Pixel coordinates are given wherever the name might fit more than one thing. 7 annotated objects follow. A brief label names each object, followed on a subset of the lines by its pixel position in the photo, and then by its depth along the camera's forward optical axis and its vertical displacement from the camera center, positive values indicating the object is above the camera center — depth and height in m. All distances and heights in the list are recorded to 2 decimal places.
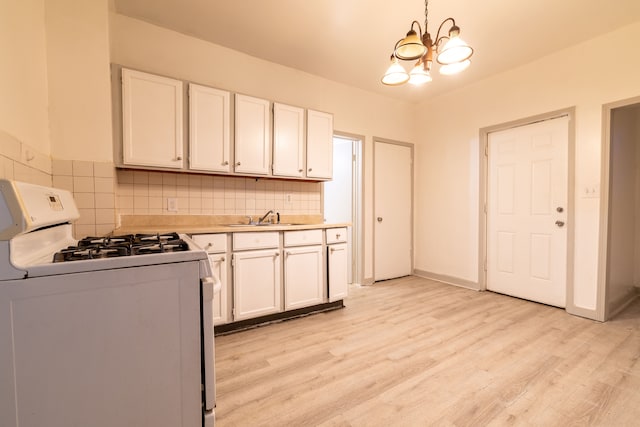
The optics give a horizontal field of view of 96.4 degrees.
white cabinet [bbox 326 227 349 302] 2.93 -0.58
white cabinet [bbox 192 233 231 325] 2.27 -0.48
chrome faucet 3.05 -0.10
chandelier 1.66 +0.93
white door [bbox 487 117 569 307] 3.00 -0.05
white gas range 0.79 -0.38
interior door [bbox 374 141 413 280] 4.07 -0.03
